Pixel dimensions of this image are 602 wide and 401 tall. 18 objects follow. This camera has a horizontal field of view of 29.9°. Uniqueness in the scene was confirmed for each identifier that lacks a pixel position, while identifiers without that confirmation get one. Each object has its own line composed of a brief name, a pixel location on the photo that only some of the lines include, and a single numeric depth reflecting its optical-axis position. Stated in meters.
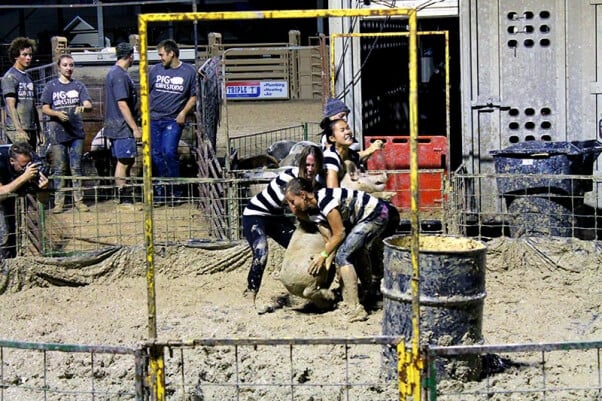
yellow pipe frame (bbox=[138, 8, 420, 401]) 4.98
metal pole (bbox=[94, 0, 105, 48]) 20.35
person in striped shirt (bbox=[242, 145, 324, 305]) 8.66
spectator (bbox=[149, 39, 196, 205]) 11.62
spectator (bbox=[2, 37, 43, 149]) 11.35
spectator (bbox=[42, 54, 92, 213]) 11.77
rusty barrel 6.57
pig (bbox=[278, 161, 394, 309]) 8.30
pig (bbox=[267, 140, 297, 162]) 13.40
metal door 11.73
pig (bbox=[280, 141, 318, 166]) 11.41
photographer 9.36
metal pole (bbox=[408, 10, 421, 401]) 4.96
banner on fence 23.16
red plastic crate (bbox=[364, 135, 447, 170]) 12.09
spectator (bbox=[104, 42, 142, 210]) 11.76
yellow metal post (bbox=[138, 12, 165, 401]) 5.13
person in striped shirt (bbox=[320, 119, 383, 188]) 8.49
